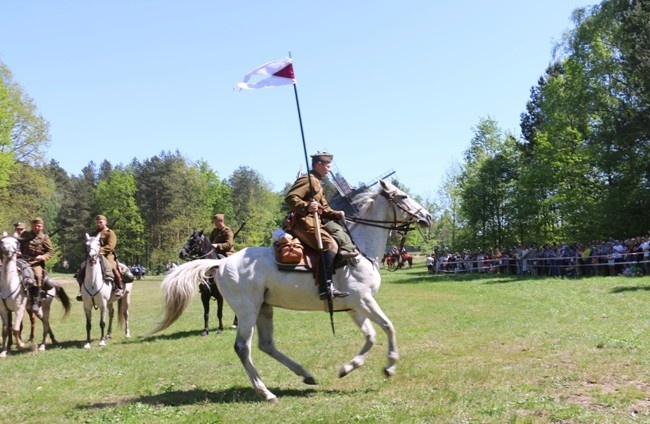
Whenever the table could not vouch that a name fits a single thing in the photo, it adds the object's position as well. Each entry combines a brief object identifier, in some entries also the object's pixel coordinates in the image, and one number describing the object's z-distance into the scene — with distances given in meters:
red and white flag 10.29
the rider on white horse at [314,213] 9.05
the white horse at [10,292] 13.98
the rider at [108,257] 15.71
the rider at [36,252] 15.51
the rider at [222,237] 16.59
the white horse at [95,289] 15.28
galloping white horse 9.10
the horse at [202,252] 16.00
